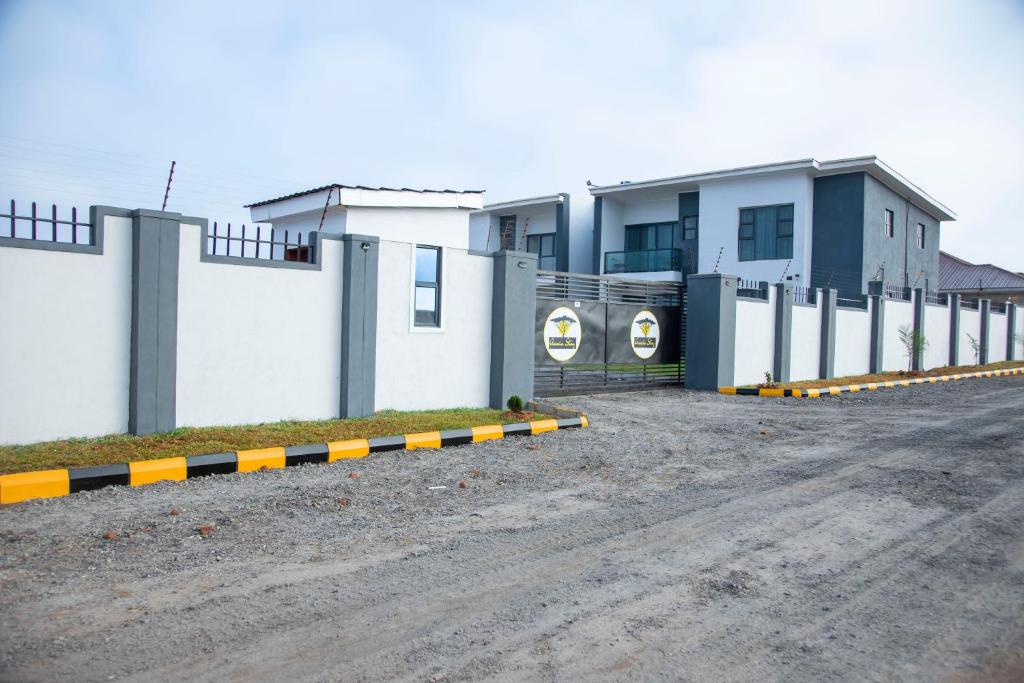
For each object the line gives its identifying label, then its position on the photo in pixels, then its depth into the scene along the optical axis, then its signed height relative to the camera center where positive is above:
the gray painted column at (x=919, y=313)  26.41 +1.17
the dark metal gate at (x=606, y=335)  14.19 +0.04
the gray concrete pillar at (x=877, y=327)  23.84 +0.56
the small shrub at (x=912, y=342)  25.50 +0.09
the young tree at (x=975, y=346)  30.47 +0.02
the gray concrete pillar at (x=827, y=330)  21.20 +0.36
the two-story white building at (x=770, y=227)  27.67 +4.82
